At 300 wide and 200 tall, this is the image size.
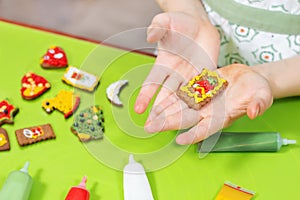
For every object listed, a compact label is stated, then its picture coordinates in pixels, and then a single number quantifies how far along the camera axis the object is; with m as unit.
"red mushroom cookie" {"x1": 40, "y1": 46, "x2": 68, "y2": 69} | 0.79
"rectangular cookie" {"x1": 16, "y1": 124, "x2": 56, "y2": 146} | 0.68
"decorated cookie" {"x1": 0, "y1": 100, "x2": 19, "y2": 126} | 0.70
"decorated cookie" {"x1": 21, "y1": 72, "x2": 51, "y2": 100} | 0.74
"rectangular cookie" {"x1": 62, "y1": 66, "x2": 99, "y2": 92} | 0.76
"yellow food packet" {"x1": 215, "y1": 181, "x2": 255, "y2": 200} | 0.64
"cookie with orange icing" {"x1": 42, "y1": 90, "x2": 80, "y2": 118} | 0.73
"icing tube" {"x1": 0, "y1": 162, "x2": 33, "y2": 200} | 0.59
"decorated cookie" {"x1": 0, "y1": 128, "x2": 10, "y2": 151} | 0.67
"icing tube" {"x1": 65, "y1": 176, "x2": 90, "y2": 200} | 0.60
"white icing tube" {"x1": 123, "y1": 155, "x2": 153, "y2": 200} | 0.62
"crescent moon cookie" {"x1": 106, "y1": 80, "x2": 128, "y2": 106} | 0.76
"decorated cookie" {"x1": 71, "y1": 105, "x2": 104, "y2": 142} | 0.69
